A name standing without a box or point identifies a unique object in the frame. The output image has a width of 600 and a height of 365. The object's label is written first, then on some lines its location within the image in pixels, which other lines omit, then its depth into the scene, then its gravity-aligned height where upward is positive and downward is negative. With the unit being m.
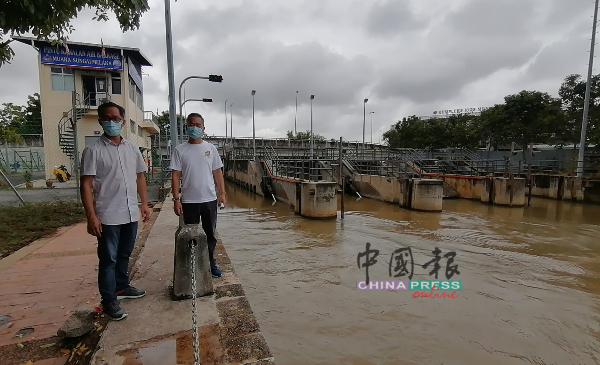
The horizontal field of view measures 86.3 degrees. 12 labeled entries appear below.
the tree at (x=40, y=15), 2.53 +1.23
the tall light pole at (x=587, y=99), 15.99 +3.00
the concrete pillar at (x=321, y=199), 11.09 -1.43
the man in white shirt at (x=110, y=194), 2.55 -0.31
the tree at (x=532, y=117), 25.41 +3.52
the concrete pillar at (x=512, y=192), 14.16 -1.46
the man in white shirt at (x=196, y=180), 3.37 -0.24
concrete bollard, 2.84 -0.94
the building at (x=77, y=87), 17.77 +4.09
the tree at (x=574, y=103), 22.36 +4.26
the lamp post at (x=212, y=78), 9.62 +2.42
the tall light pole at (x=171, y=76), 7.36 +1.96
